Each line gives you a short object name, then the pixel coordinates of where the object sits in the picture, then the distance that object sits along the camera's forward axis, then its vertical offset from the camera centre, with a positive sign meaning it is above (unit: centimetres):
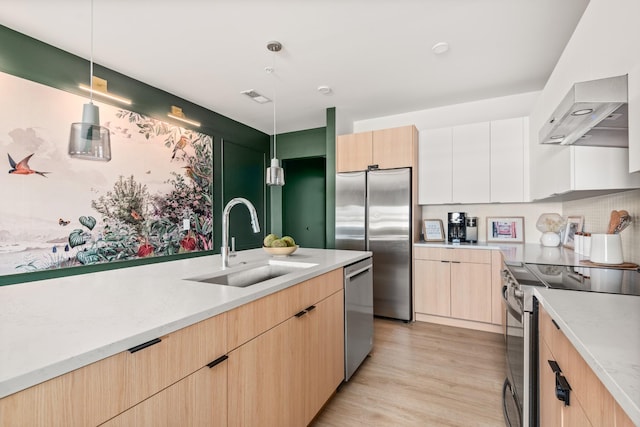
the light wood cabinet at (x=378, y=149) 338 +84
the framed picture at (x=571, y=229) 256 -13
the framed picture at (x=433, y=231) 361 -20
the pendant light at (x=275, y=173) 221 +34
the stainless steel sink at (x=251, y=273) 157 -36
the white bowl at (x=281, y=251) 205 -27
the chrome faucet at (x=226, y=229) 171 -9
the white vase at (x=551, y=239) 283 -24
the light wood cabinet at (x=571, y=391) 63 -49
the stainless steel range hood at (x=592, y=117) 93 +39
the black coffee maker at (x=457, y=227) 345 -14
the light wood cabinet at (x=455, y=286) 296 -78
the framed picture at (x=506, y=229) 329 -16
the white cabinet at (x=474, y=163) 311 +63
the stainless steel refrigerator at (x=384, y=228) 332 -16
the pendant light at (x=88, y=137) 124 +35
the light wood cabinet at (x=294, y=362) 110 -70
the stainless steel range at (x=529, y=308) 130 -48
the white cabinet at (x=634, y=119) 87 +31
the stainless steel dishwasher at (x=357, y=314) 198 -77
